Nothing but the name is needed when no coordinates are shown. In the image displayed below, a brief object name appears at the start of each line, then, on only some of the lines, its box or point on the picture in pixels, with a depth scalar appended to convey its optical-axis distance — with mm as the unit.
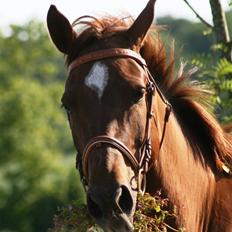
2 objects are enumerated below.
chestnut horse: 11617
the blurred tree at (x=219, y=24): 16344
